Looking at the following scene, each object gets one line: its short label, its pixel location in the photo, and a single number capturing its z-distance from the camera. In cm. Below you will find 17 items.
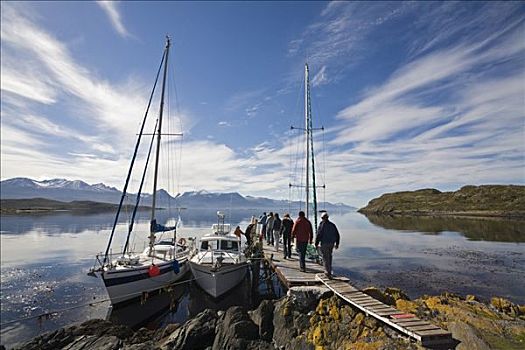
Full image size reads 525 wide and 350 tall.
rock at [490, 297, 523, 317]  1160
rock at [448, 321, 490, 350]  755
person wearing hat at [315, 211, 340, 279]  1279
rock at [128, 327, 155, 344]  1205
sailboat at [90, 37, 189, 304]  1611
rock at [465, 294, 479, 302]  1308
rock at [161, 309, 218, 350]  1106
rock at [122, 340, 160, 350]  1035
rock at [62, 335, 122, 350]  1104
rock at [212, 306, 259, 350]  1026
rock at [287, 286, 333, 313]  1159
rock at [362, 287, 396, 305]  1119
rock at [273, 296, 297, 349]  999
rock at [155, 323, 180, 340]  1271
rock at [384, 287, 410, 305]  1279
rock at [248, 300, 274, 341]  1095
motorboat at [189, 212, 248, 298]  1730
